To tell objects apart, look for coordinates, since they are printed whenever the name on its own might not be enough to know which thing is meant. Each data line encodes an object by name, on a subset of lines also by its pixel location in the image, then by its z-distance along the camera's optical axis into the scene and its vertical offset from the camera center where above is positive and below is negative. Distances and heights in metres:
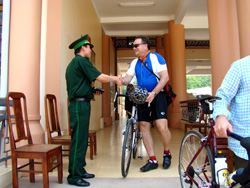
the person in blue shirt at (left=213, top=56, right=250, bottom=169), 1.19 +0.02
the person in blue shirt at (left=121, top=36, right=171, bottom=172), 2.67 +0.13
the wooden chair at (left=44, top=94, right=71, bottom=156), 2.75 -0.16
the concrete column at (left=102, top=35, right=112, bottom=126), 8.38 +1.05
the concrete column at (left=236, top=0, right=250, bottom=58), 2.21 +0.88
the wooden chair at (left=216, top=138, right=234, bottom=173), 2.20 -0.45
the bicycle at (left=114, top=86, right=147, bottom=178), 2.30 -0.18
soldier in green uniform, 2.17 +0.05
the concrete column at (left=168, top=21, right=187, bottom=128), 7.68 +1.46
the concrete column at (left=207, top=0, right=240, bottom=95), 3.23 +1.10
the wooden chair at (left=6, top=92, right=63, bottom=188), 1.91 -0.35
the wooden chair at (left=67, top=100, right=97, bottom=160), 3.22 -0.45
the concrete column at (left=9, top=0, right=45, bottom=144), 2.51 +0.69
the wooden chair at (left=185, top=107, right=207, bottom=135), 4.36 -0.35
